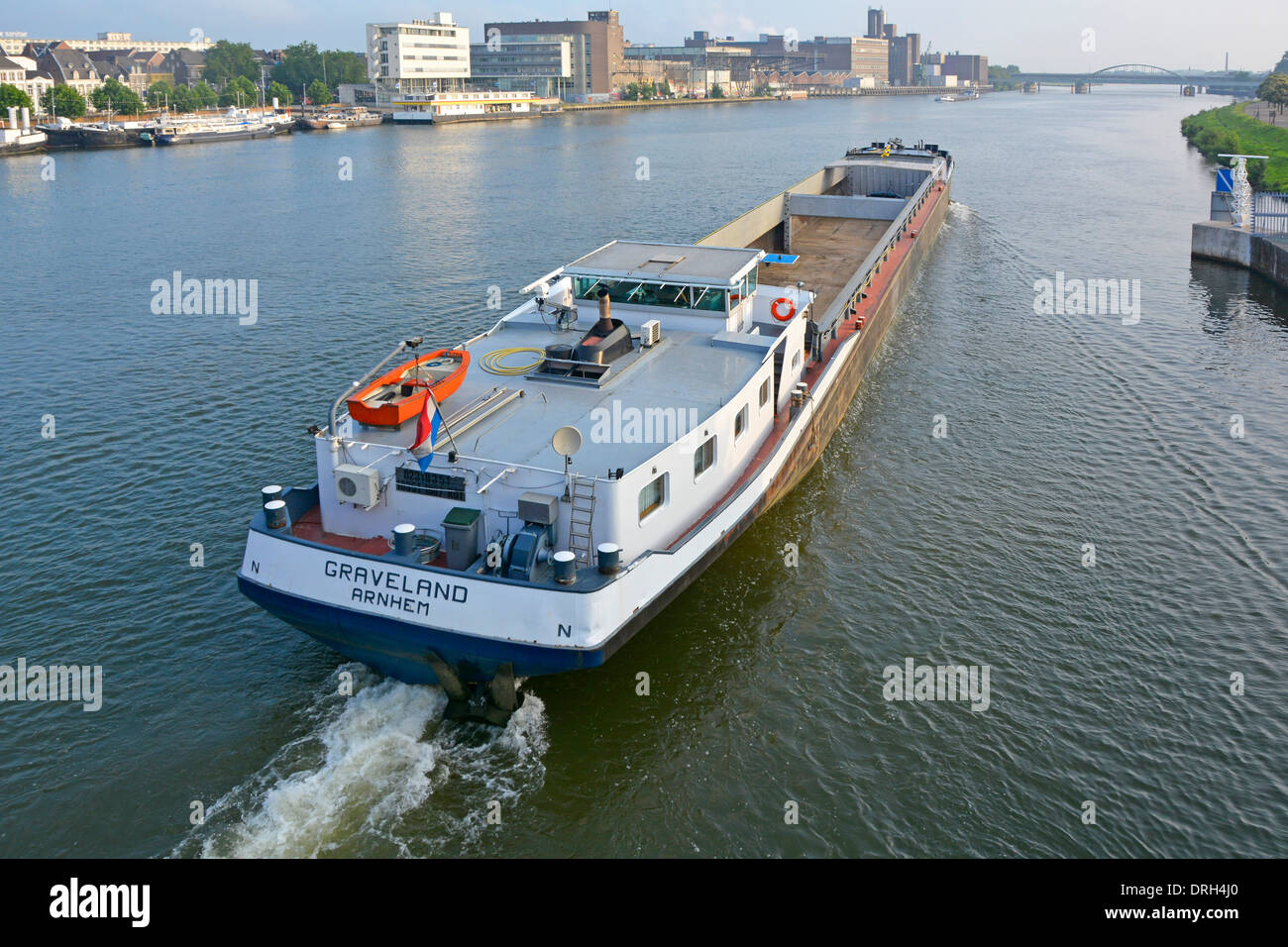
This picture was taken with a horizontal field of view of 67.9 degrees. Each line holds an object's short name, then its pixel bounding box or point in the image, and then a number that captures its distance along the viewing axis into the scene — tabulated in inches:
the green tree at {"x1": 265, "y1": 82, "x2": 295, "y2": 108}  7057.1
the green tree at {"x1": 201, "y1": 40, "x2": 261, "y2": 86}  7839.6
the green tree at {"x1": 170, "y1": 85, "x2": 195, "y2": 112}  6348.4
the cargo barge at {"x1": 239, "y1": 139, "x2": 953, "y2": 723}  586.2
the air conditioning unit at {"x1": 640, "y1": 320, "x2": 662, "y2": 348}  861.2
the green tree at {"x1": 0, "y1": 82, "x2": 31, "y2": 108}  4547.2
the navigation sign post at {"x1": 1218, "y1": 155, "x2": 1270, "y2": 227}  1942.7
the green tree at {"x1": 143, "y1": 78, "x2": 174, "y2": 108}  6399.6
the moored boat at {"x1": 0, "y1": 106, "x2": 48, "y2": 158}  4156.0
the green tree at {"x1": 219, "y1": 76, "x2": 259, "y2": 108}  6786.4
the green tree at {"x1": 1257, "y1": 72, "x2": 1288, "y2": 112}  4192.9
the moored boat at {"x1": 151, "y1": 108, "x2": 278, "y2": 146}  4751.5
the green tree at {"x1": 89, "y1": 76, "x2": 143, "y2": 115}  5659.5
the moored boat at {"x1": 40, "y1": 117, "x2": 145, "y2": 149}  4475.9
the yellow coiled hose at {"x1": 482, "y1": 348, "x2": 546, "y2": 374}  816.9
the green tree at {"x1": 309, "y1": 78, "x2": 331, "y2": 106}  7288.4
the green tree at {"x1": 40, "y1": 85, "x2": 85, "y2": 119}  5221.5
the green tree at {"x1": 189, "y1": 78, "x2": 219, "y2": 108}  6594.5
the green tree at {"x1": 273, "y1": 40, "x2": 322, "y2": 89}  7849.4
